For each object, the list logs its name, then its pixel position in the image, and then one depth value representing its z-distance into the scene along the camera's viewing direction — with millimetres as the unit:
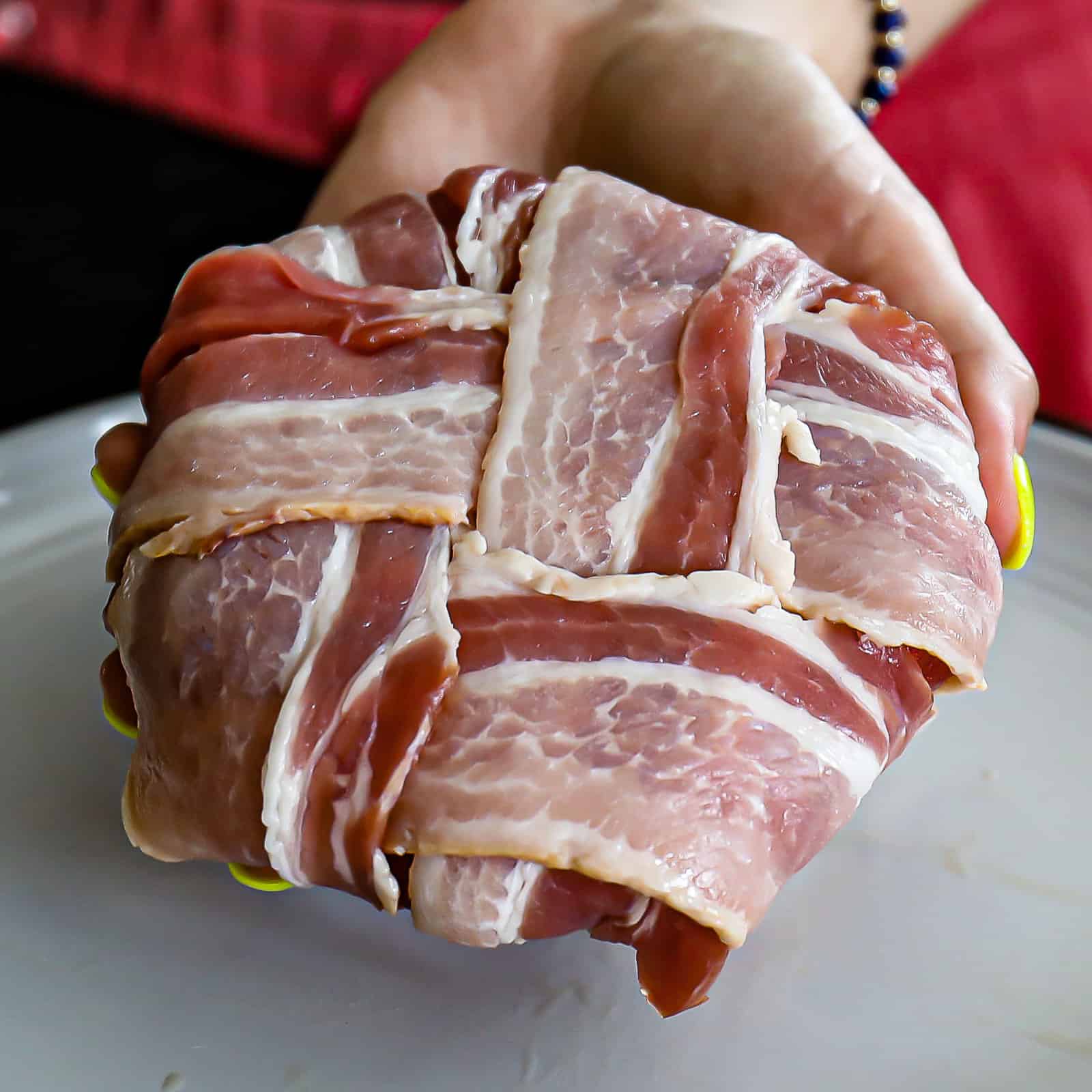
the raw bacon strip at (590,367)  313
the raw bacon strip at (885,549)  310
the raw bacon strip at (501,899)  303
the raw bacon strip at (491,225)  334
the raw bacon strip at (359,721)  304
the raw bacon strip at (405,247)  334
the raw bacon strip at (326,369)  322
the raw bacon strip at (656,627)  306
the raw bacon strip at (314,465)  312
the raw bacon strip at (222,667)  309
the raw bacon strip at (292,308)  324
